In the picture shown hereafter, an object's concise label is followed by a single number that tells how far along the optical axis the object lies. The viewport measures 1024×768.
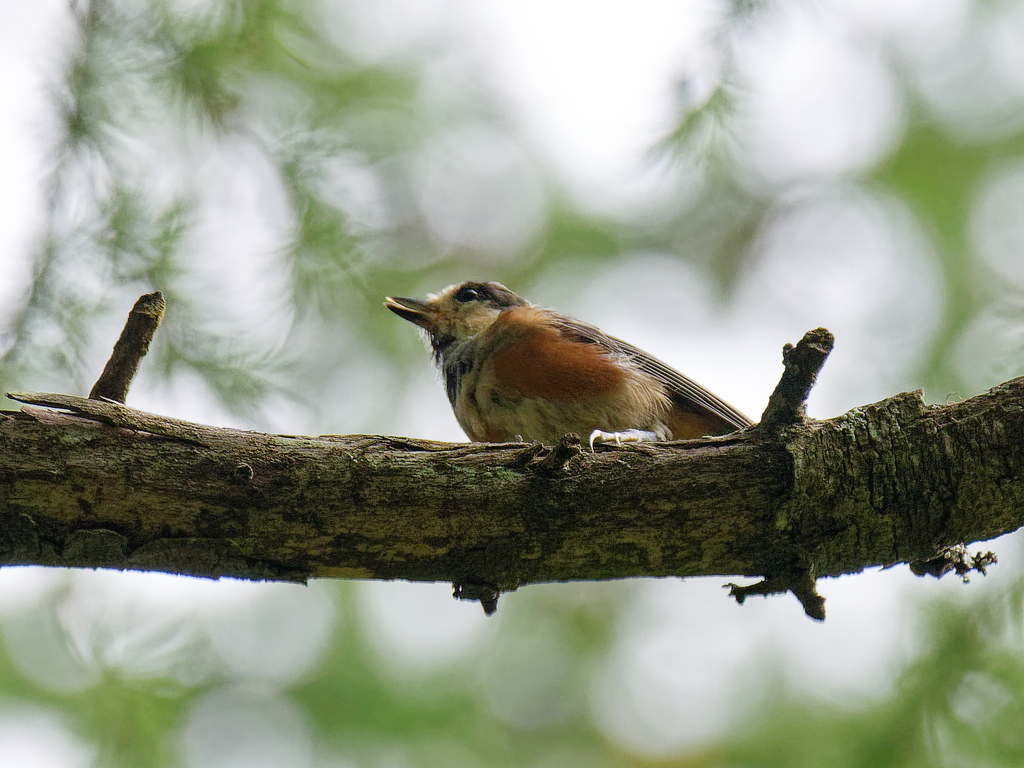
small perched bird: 8.01
